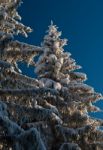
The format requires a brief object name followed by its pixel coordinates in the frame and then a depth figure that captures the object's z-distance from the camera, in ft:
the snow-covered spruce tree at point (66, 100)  78.23
